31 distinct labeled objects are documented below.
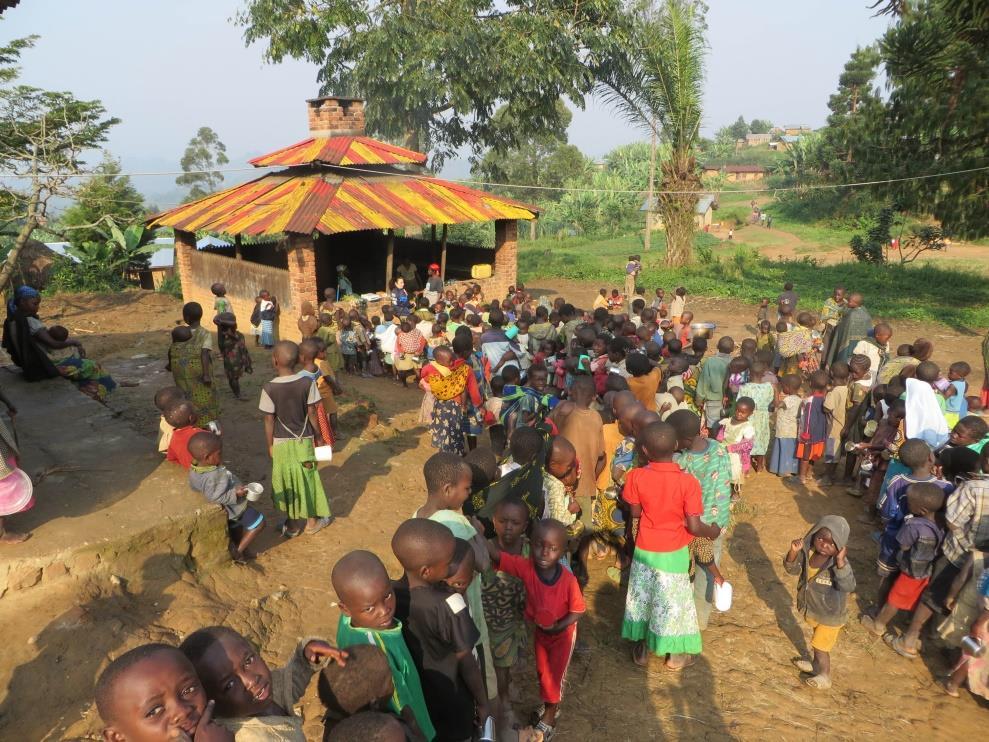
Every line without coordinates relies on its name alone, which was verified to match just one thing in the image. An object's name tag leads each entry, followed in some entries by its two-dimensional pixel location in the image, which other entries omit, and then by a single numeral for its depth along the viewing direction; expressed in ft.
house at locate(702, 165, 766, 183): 207.62
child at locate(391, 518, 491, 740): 8.39
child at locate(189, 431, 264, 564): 14.07
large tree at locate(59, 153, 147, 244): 60.70
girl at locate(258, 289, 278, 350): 37.88
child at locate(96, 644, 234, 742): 5.87
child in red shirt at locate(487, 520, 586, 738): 10.32
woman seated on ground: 21.38
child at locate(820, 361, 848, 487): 20.15
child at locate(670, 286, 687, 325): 36.58
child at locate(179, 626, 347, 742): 6.67
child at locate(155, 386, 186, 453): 15.26
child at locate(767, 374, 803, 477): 20.74
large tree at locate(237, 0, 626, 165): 73.41
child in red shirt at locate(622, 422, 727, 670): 11.50
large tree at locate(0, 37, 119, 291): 43.04
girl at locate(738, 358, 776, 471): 20.31
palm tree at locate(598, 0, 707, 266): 60.03
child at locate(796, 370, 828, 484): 20.34
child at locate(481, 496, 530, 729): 10.56
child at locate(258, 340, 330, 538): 15.74
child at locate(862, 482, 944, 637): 12.97
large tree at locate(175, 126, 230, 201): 238.85
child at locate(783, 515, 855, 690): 11.68
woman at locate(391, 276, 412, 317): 39.46
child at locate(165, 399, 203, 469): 14.93
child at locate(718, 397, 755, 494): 18.94
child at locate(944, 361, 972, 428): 18.92
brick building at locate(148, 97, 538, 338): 38.99
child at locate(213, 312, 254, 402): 26.32
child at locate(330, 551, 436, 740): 7.70
